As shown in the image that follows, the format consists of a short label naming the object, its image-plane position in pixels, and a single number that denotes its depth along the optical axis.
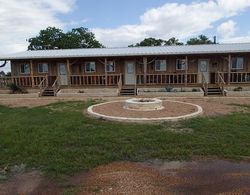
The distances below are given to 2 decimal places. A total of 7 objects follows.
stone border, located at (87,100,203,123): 6.37
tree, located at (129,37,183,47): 32.30
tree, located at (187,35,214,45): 34.72
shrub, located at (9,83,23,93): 14.34
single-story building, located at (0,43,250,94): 13.77
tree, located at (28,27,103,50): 31.37
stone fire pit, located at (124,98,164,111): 7.91
